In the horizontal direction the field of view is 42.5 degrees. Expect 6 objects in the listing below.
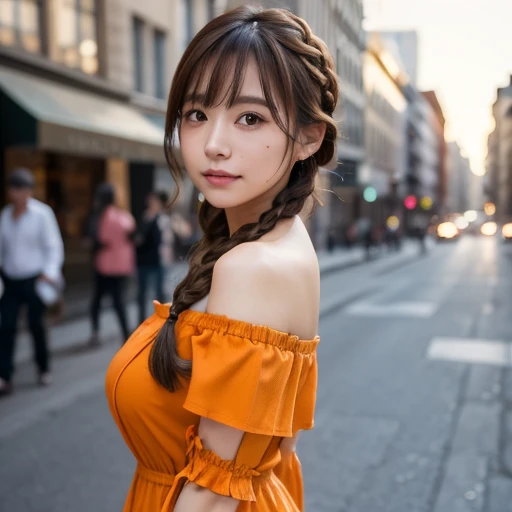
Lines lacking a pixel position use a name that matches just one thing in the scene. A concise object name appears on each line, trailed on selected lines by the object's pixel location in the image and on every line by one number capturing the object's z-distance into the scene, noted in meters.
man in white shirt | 5.69
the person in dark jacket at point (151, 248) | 7.97
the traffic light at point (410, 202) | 27.89
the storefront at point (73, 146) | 9.37
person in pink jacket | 7.60
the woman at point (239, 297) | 1.07
